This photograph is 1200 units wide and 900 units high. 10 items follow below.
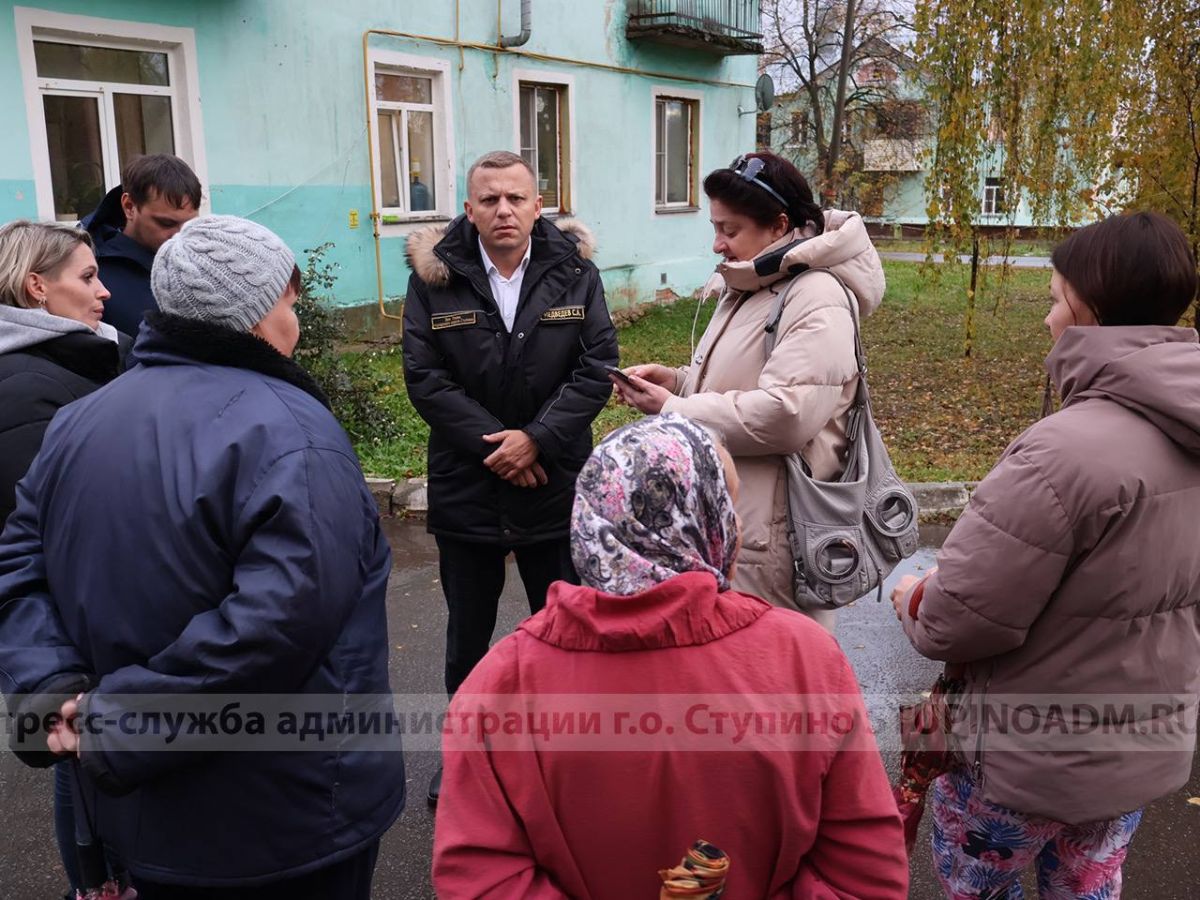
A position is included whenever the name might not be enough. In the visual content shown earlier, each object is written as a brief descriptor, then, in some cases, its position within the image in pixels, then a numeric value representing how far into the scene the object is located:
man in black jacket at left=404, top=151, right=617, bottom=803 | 3.43
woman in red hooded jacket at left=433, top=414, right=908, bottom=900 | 1.42
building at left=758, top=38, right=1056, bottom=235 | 31.61
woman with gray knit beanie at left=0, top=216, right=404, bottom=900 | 1.80
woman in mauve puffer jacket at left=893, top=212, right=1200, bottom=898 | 1.92
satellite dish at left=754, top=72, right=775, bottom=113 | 17.23
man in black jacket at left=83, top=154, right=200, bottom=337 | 3.79
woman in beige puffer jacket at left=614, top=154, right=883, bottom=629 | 2.70
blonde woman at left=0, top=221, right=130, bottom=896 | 2.46
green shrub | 7.79
